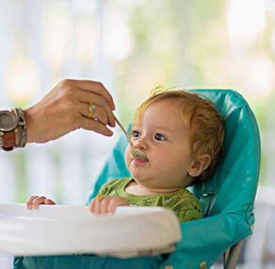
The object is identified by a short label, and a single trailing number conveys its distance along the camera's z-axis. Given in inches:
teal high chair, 63.6
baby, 71.1
